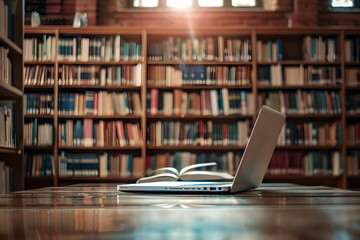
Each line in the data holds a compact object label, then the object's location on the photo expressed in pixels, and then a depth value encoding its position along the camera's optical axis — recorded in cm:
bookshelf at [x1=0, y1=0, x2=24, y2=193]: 323
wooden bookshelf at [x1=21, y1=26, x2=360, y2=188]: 503
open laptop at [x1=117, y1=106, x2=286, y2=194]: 125
